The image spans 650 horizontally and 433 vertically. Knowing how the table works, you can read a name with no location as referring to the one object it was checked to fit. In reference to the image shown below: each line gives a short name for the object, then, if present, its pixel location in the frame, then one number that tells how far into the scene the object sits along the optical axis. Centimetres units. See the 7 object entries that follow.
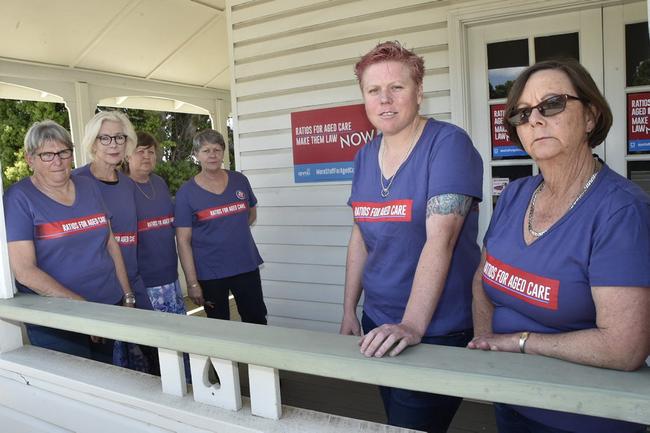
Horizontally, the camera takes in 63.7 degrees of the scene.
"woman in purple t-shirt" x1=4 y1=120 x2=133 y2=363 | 225
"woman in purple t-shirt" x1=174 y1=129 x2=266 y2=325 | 365
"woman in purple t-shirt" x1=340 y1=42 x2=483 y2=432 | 156
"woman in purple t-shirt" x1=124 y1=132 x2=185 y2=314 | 340
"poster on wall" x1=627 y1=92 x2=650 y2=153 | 307
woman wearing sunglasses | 109
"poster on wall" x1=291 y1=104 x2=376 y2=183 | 409
